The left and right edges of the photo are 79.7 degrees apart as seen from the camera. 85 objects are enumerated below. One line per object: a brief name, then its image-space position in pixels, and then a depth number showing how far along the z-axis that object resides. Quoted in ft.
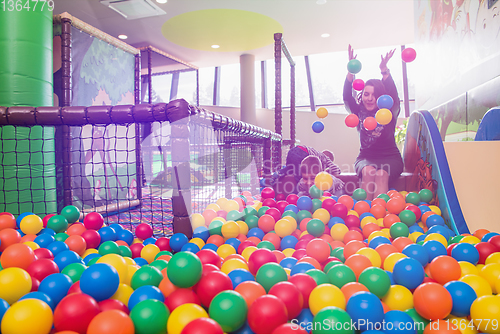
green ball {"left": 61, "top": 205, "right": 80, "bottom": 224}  5.25
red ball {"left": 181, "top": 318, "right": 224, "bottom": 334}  1.97
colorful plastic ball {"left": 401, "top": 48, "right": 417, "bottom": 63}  7.93
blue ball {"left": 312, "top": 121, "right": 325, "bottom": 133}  10.23
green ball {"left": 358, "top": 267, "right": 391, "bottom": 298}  2.77
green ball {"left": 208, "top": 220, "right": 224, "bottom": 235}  5.15
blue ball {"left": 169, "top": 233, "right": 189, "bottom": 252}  4.33
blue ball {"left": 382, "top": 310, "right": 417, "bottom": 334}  2.29
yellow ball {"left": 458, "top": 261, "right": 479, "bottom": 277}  3.23
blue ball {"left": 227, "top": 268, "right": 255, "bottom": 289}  2.95
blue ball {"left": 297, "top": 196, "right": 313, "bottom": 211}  6.06
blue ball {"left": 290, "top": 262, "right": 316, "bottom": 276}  3.28
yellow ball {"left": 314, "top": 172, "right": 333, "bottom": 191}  6.97
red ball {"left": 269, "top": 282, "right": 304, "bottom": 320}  2.45
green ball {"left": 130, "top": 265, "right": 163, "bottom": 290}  2.94
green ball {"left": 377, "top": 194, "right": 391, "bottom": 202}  6.71
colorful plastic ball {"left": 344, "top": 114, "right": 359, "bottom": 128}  8.39
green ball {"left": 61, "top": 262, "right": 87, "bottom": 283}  3.15
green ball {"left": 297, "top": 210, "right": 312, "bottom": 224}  5.72
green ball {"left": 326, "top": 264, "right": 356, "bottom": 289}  2.98
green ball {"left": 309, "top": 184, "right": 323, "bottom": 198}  6.97
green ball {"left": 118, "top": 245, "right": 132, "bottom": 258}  4.24
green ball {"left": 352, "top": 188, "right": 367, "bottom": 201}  7.14
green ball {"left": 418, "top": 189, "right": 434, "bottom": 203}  6.21
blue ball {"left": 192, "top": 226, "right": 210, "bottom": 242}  4.88
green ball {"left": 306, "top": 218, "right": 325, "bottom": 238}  4.99
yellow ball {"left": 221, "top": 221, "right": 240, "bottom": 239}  5.02
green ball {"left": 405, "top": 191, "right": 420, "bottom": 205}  6.31
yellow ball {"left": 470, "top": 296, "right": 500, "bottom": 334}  2.30
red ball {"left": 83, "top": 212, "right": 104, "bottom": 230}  4.90
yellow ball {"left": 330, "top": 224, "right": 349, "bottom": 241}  5.03
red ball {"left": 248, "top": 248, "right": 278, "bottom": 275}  3.34
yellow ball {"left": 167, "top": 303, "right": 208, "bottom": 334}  2.23
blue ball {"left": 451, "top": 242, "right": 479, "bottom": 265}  3.49
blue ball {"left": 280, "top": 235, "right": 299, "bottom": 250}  4.83
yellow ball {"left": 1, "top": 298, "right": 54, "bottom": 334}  2.15
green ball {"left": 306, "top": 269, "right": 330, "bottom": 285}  2.99
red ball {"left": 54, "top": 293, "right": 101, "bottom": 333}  2.19
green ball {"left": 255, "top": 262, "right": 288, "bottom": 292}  2.86
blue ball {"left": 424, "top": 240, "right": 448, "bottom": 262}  3.59
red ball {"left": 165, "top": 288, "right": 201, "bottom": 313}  2.52
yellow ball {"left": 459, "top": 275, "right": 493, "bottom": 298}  2.86
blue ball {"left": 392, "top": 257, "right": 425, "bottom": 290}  2.90
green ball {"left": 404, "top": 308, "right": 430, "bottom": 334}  2.44
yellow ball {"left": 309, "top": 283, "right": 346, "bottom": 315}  2.48
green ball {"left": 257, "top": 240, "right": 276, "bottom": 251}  4.54
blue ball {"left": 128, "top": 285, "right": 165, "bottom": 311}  2.56
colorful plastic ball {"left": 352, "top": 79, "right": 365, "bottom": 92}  8.82
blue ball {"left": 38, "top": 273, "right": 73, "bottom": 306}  2.76
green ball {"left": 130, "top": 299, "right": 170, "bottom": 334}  2.25
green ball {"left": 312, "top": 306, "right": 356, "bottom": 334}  2.12
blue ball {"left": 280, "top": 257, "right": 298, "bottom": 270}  3.74
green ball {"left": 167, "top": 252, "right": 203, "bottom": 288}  2.57
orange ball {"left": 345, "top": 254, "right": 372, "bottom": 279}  3.29
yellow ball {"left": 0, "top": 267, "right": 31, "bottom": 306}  2.71
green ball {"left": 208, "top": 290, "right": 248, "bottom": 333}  2.24
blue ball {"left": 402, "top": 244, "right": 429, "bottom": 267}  3.44
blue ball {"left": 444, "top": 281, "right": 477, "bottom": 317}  2.59
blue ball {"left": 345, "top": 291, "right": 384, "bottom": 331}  2.31
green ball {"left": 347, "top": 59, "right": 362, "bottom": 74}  8.45
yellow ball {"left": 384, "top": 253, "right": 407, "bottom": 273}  3.41
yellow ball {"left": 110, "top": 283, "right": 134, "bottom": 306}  2.79
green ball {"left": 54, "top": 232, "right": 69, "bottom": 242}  4.48
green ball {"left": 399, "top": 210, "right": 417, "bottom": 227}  5.43
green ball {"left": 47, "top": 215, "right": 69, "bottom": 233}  4.93
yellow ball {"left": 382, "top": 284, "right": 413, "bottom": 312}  2.79
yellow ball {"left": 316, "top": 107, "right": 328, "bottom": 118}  9.89
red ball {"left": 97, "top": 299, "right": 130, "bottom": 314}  2.45
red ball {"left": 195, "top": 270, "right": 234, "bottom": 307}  2.60
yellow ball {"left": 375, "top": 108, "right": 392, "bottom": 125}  7.28
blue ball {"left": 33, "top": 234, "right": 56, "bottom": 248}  4.23
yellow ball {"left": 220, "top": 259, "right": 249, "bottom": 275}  3.38
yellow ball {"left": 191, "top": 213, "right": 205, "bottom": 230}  4.90
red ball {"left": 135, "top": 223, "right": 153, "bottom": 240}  4.98
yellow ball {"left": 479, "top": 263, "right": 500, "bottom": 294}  3.08
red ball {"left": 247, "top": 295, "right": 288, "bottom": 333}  2.19
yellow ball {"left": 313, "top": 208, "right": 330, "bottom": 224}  5.61
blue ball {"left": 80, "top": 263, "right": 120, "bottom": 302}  2.46
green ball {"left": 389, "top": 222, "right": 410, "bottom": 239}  4.79
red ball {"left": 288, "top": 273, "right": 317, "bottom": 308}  2.74
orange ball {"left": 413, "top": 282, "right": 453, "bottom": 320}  2.43
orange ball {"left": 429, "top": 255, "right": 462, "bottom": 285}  3.01
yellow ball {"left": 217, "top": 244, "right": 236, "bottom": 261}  4.31
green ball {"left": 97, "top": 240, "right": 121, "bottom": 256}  3.97
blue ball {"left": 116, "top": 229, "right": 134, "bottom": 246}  4.81
